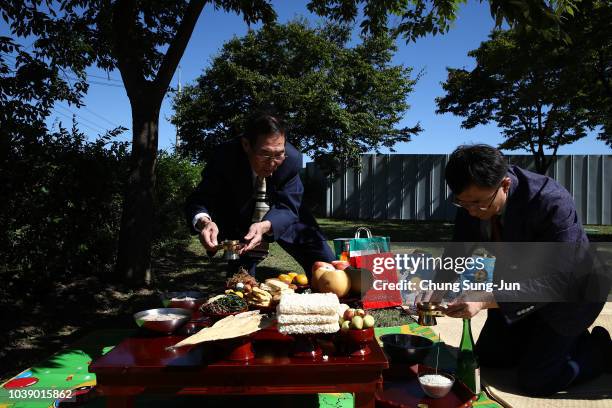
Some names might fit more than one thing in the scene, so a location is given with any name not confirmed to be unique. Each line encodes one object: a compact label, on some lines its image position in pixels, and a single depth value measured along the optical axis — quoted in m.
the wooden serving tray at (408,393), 1.97
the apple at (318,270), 2.52
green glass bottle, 2.40
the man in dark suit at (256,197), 2.82
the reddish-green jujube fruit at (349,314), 1.83
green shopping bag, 4.34
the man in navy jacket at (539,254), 2.23
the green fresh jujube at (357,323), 1.72
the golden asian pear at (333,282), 2.45
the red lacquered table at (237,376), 1.65
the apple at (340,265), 2.74
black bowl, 2.16
